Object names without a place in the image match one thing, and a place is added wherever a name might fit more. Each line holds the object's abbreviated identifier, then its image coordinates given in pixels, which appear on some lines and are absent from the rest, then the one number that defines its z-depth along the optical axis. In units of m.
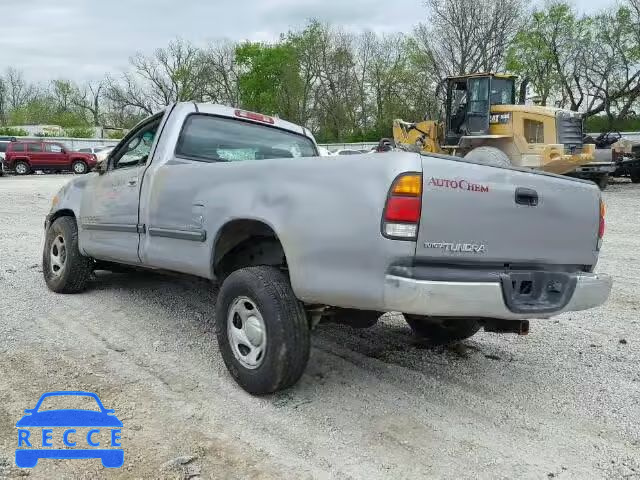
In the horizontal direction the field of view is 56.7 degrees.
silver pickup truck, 2.97
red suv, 30.53
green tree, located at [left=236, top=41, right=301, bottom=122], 58.28
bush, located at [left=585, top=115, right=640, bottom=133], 40.06
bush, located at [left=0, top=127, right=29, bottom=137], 48.12
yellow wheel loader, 16.23
